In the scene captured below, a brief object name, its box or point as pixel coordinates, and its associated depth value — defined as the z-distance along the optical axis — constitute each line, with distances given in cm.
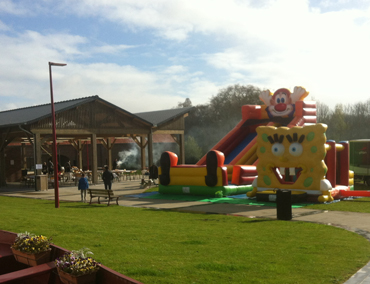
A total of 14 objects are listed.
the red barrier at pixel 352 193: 1628
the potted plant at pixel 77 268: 466
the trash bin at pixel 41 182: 2377
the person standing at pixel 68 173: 2926
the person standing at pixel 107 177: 1953
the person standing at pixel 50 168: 3387
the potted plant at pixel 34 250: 549
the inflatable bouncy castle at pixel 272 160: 1572
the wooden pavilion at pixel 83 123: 2430
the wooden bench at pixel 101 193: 1647
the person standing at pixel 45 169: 3542
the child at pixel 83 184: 1778
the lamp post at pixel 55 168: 1579
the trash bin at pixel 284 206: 1188
